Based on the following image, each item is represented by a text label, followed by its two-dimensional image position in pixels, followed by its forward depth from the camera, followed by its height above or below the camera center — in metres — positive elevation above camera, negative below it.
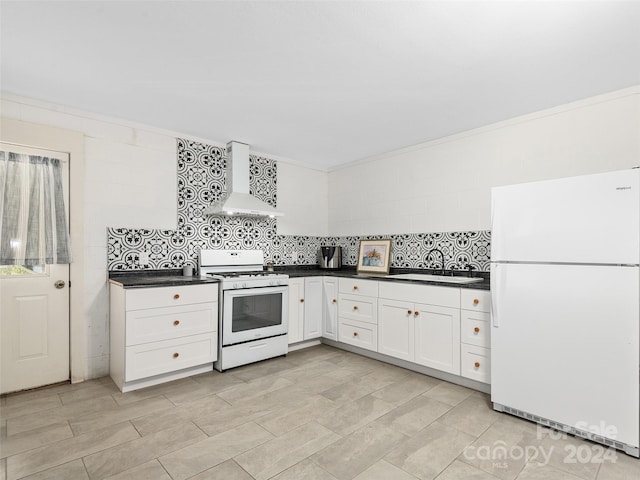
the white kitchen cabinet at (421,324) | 2.80 -0.70
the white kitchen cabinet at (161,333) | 2.66 -0.72
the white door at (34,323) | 2.64 -0.61
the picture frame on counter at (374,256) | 3.98 -0.13
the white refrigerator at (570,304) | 1.85 -0.36
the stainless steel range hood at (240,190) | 3.61 +0.61
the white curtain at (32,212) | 2.64 +0.27
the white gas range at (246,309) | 3.13 -0.62
